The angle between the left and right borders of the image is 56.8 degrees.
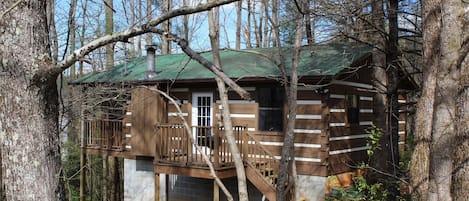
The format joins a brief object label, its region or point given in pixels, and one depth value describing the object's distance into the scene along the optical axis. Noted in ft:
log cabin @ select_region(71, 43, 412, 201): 34.60
